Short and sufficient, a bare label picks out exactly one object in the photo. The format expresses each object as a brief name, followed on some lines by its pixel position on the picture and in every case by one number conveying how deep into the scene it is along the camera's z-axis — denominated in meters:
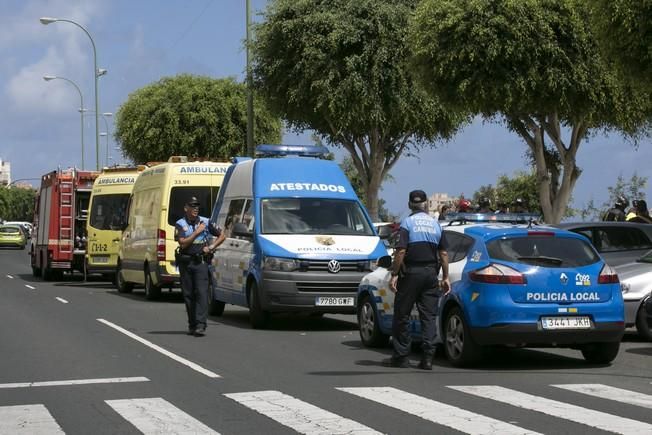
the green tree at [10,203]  170.00
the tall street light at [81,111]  62.25
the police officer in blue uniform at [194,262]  15.91
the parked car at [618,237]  18.02
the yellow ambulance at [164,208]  23.30
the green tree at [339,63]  37.44
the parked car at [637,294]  15.51
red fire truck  32.50
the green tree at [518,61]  29.23
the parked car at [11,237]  72.81
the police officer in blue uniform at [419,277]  12.07
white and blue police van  16.80
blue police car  11.84
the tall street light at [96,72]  49.06
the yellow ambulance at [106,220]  29.69
